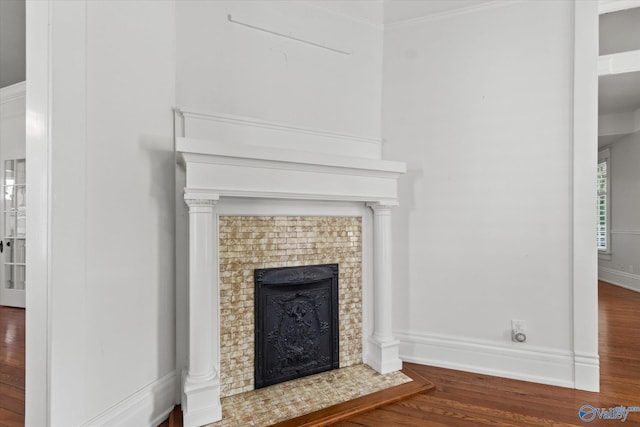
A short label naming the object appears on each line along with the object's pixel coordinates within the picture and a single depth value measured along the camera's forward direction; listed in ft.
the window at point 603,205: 19.54
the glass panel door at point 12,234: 13.78
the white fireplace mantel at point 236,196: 5.82
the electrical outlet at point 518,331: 7.72
